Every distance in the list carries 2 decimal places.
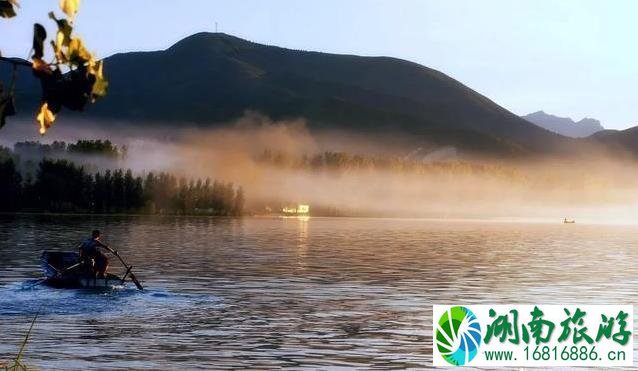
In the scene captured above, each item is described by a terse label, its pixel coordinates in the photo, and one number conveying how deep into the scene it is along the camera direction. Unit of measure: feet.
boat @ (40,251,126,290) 192.34
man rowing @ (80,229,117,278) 192.24
